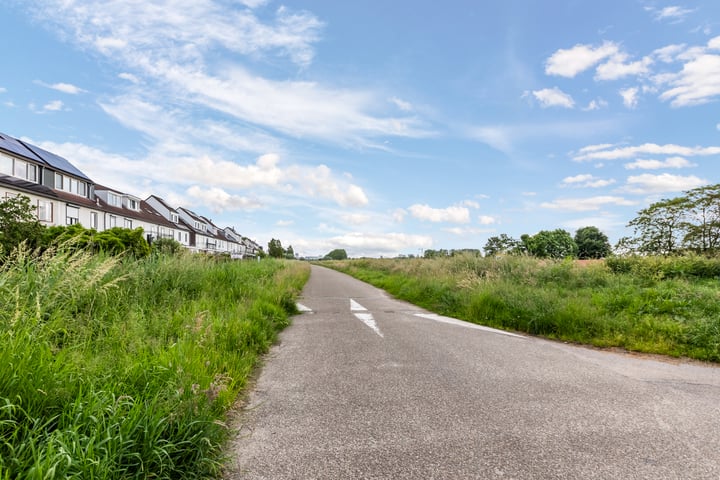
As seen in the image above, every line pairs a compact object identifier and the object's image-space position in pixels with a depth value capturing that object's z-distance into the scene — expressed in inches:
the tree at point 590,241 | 2945.4
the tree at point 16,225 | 575.5
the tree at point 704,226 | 1037.8
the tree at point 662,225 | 1130.0
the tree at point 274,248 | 3685.0
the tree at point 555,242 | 3024.1
